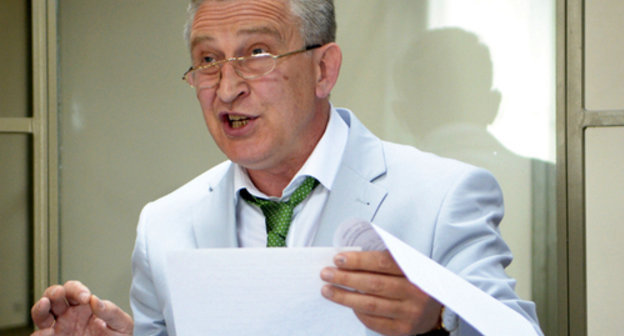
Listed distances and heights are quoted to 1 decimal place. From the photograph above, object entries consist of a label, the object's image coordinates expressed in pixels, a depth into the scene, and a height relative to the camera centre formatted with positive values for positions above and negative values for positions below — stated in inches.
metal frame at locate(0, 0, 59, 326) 208.8 +3.3
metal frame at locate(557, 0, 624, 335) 199.5 -1.9
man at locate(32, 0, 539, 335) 108.3 -2.2
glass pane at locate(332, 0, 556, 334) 202.8 +8.3
